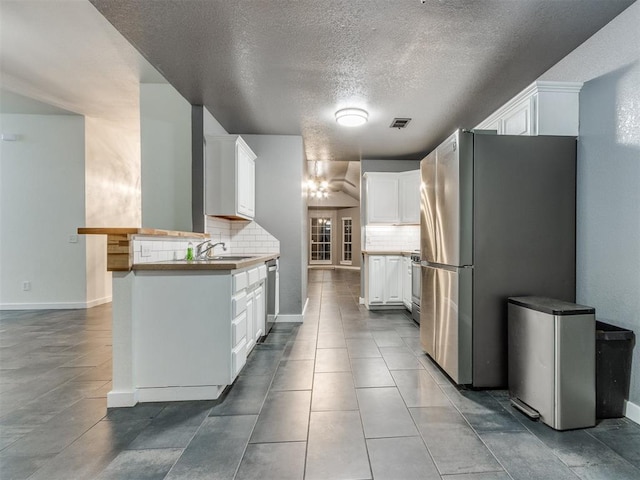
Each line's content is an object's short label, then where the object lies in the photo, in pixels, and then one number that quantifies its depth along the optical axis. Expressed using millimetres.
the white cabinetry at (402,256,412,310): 4793
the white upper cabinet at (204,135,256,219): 3328
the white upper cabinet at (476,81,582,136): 2258
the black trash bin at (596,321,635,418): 1862
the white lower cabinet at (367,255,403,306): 4934
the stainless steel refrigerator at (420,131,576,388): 2264
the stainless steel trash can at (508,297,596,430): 1771
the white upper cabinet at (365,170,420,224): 5090
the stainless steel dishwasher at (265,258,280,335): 3685
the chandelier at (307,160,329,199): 9348
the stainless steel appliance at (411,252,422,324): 4125
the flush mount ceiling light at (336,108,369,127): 3318
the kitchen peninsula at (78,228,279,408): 2043
